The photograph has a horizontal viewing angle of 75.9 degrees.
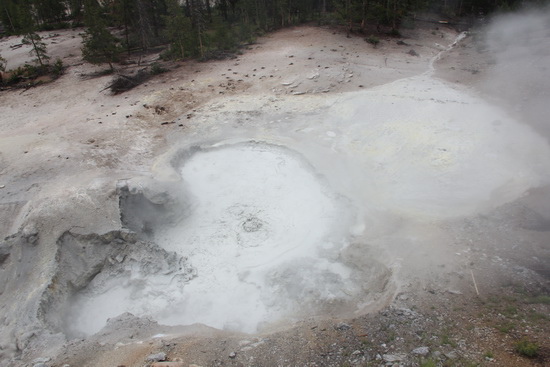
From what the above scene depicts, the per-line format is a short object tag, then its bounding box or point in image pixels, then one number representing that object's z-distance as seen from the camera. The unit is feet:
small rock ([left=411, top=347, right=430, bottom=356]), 22.47
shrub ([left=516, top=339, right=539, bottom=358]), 20.85
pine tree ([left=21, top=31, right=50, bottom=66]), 74.90
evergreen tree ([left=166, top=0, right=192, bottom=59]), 75.34
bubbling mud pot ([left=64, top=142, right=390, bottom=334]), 31.58
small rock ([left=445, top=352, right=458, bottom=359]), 21.96
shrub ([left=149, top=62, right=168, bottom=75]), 73.26
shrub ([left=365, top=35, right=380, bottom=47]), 85.56
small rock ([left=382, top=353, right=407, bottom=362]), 22.38
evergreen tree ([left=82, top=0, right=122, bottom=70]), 70.54
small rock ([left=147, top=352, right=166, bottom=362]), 23.22
